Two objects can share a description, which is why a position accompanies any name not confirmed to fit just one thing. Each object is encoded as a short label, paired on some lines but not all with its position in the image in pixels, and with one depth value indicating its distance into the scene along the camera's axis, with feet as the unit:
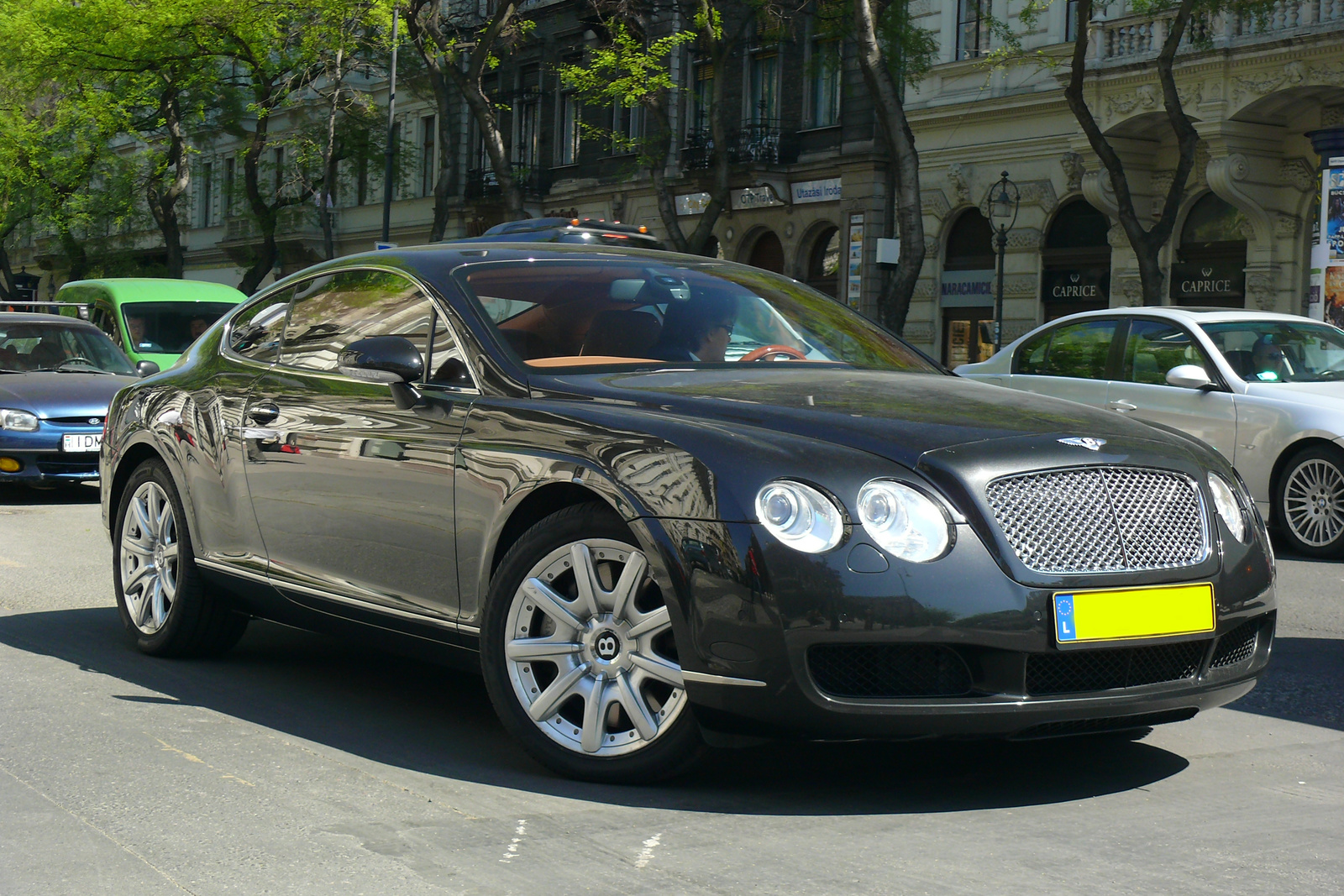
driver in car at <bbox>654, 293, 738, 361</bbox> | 16.69
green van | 64.59
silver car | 34.63
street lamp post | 88.48
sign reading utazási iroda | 108.06
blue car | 42.45
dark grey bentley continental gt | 12.62
